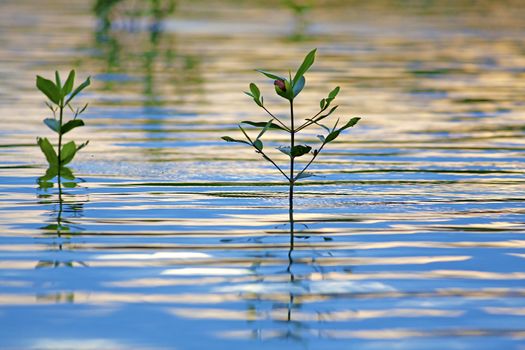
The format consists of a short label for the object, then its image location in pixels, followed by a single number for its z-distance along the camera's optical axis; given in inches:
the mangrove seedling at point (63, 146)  484.1
